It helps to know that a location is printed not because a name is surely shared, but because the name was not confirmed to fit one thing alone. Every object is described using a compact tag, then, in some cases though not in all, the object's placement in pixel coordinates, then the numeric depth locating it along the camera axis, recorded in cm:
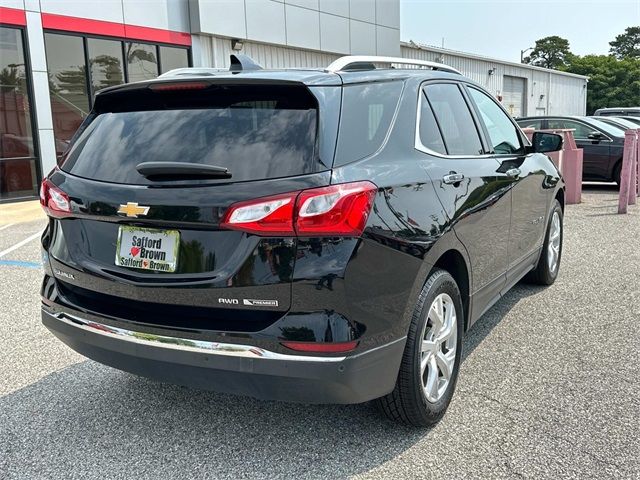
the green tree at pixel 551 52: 8712
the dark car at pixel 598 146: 1267
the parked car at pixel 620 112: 2319
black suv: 242
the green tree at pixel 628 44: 9606
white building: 1249
